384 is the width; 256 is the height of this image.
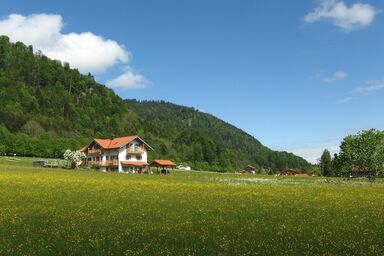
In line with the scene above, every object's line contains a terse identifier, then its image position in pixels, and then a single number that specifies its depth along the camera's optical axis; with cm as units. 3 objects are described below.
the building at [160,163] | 12950
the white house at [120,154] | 12350
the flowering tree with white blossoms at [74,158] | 10699
